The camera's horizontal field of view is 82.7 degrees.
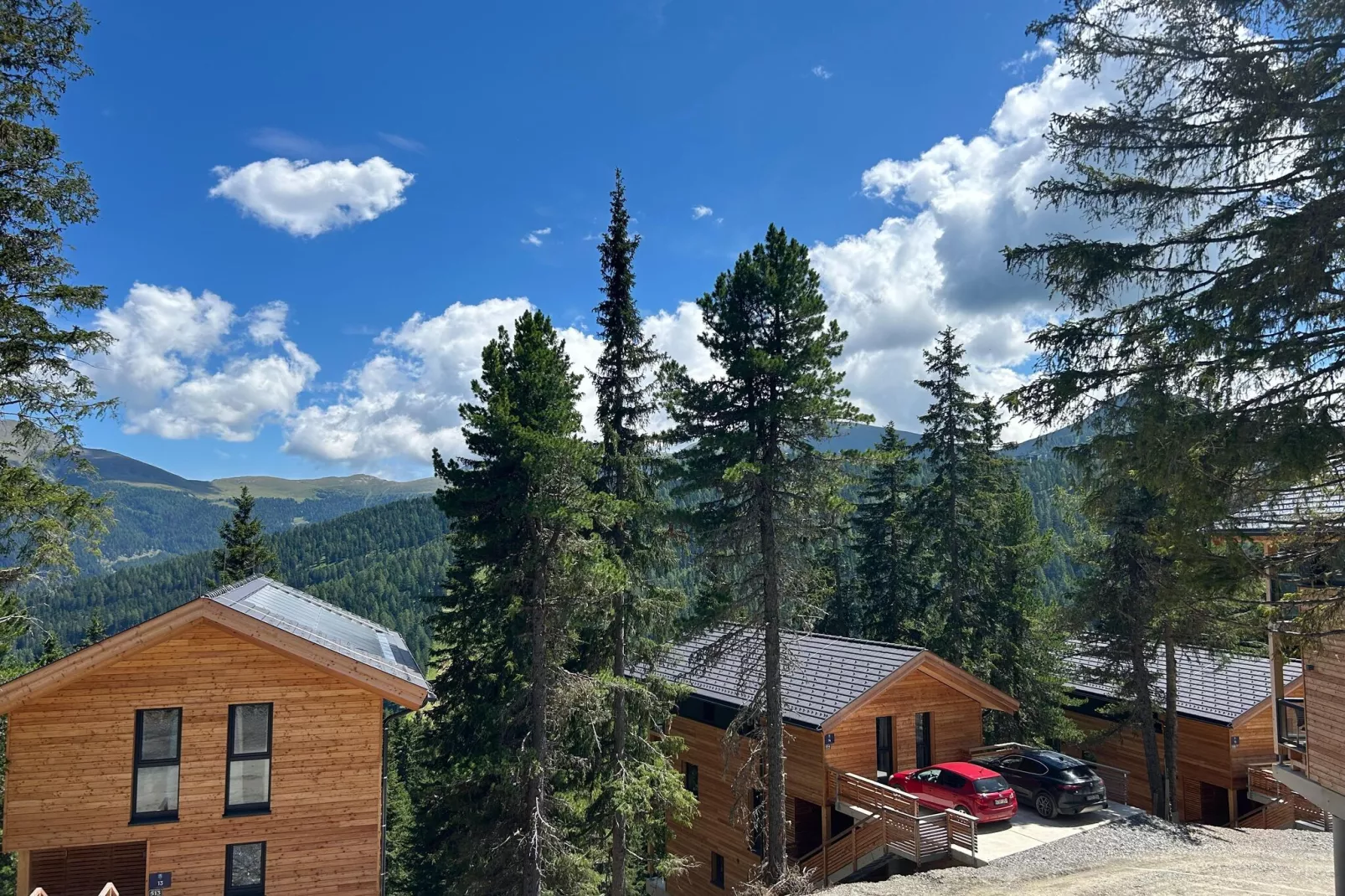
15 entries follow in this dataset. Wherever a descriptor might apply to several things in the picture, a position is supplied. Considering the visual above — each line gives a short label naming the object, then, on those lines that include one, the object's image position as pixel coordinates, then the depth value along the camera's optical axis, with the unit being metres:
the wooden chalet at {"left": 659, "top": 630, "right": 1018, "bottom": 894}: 19.17
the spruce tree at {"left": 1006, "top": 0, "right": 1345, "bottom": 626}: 8.08
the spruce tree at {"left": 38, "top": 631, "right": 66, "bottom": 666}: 30.87
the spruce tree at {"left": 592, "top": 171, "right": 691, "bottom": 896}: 17.58
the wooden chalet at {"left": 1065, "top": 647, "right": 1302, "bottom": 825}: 22.89
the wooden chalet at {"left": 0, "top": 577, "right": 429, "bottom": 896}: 13.52
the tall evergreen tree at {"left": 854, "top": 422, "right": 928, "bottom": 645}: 33.25
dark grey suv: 18.78
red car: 18.23
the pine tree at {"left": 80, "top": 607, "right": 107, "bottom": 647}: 40.03
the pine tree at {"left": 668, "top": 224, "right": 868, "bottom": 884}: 17.78
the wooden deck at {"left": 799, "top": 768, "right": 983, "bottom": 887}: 16.98
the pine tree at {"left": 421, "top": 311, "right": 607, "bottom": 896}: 15.09
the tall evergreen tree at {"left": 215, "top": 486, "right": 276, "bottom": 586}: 34.84
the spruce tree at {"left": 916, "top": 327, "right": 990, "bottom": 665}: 28.33
